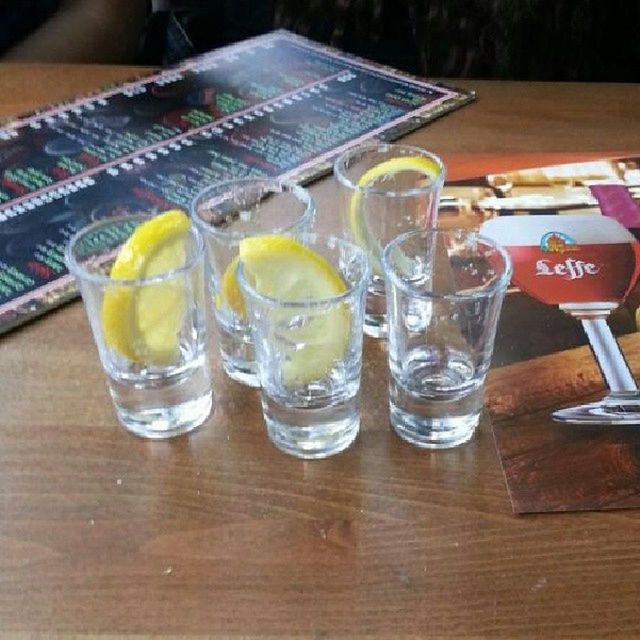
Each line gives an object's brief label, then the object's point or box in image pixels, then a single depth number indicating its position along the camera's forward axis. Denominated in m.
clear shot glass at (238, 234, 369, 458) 0.56
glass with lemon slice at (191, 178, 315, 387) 0.64
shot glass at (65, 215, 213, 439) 0.57
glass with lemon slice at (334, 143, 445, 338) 0.68
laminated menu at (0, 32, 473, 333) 0.80
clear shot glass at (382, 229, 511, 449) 0.57
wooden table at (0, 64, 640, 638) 0.49
